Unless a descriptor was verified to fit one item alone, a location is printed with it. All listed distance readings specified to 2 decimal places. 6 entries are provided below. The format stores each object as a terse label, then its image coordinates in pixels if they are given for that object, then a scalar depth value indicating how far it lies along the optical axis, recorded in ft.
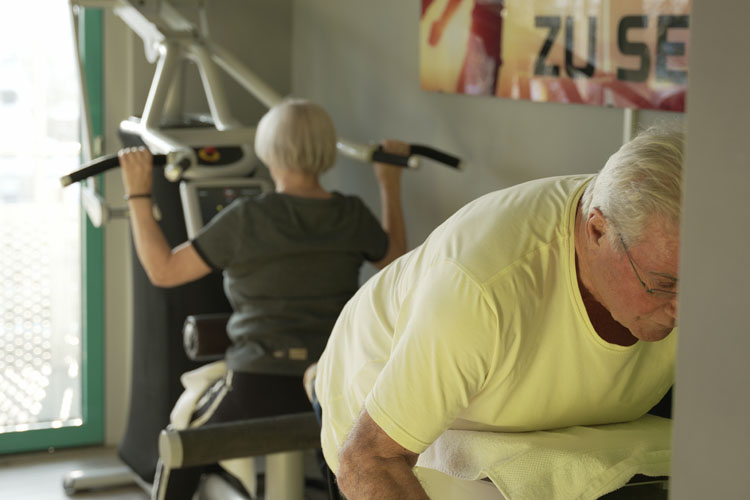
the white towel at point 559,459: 9.44
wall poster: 11.55
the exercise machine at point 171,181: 14.53
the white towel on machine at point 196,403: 13.72
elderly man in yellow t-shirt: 8.97
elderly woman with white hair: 13.31
